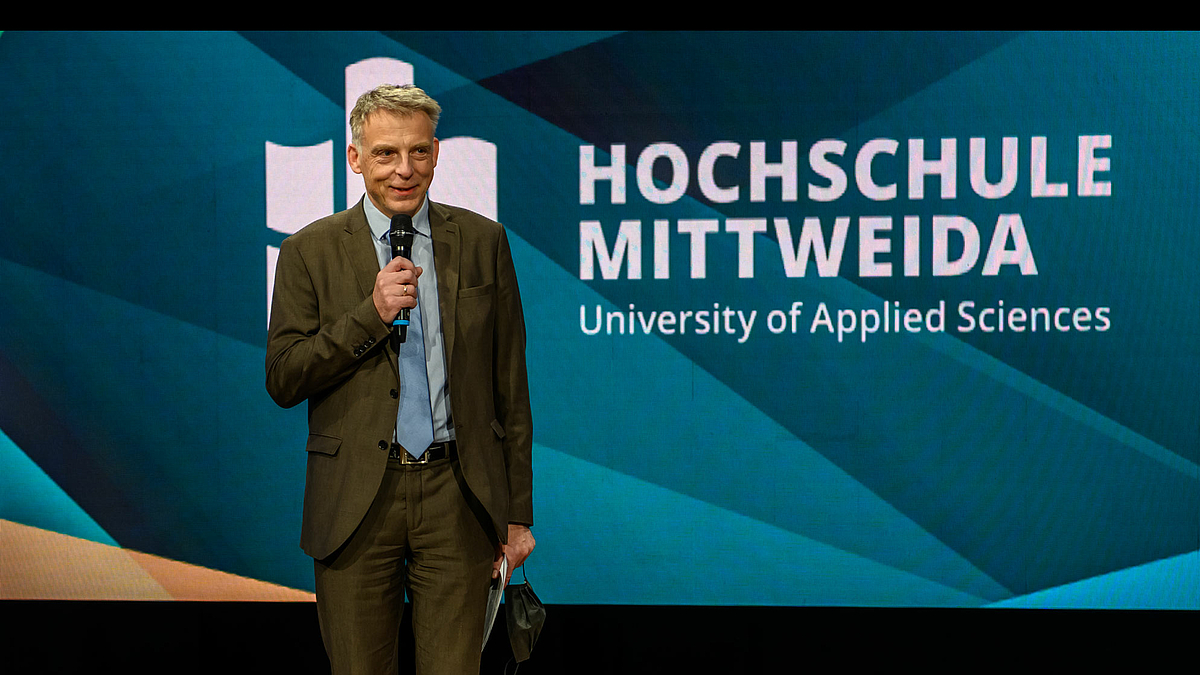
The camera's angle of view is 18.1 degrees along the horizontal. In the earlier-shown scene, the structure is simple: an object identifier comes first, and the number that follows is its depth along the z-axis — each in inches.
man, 305.7
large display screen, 374.0
